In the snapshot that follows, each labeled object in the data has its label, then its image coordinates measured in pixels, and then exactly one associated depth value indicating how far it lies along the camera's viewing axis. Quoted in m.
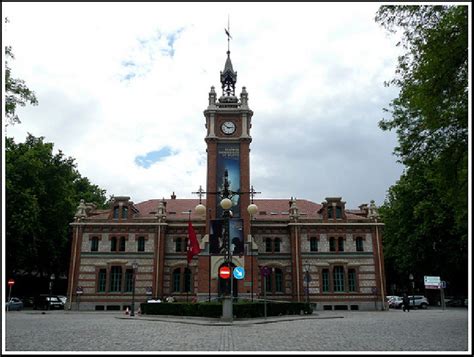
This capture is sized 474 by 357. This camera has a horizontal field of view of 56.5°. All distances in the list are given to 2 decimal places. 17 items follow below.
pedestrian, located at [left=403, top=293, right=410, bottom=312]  39.26
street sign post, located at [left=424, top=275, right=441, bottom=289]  40.84
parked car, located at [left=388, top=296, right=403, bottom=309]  49.93
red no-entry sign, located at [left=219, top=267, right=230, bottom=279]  22.14
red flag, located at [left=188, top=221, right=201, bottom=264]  26.06
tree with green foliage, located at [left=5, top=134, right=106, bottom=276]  34.38
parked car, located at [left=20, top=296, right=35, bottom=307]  52.54
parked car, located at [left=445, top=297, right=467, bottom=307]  49.54
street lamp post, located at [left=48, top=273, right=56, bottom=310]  46.34
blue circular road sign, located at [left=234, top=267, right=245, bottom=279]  23.04
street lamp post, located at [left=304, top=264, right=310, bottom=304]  42.33
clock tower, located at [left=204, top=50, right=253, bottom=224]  43.94
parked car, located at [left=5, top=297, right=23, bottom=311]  42.56
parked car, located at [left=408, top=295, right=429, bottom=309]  46.97
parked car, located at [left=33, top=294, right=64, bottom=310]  46.38
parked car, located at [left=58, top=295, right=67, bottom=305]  47.11
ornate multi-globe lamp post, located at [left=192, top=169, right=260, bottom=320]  22.34
